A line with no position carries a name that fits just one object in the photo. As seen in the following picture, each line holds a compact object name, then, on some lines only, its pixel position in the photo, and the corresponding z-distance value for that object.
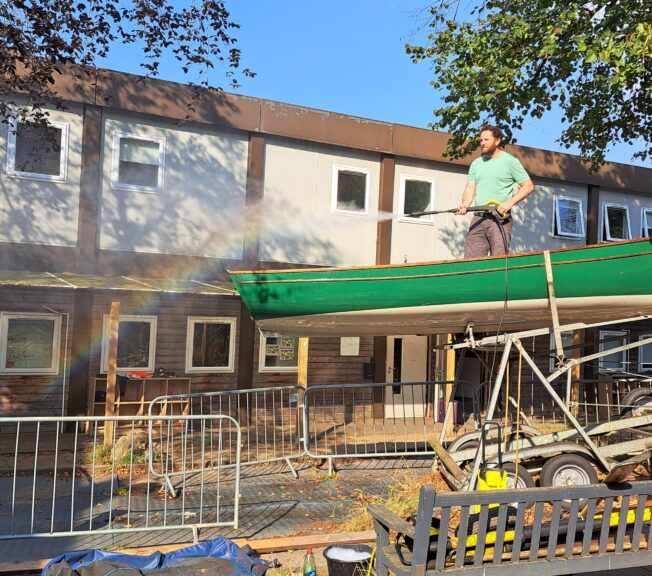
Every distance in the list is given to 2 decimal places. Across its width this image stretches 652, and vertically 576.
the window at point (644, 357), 18.38
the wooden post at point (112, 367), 10.20
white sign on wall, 14.93
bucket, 4.64
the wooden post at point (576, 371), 14.43
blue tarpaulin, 4.66
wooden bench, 3.81
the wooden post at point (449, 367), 13.24
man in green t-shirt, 6.88
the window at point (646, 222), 17.72
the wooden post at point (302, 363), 11.34
